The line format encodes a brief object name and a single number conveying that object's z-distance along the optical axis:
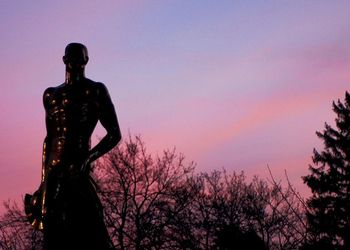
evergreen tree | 32.94
